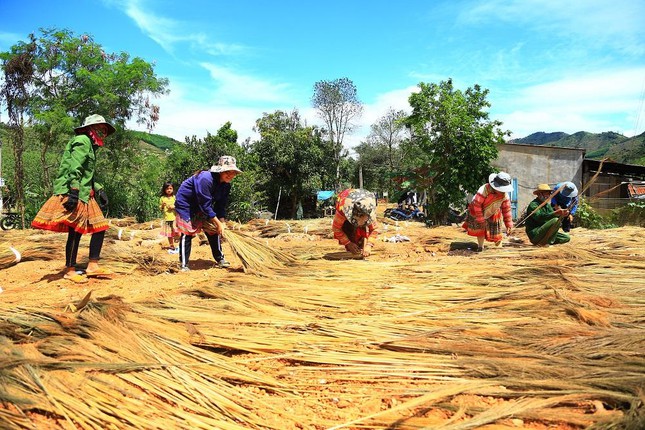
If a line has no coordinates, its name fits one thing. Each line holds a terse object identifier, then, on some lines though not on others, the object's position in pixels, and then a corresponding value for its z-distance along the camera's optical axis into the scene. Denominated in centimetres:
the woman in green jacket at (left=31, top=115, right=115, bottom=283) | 394
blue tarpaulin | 2148
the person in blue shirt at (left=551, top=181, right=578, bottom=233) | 640
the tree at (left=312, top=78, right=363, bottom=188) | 2838
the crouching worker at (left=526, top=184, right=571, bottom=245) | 575
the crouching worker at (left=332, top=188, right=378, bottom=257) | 461
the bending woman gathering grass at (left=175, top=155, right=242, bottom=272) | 458
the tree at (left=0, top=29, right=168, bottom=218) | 1207
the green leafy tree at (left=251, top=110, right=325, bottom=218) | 1839
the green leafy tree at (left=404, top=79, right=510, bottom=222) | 1113
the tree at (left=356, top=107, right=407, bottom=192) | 3106
